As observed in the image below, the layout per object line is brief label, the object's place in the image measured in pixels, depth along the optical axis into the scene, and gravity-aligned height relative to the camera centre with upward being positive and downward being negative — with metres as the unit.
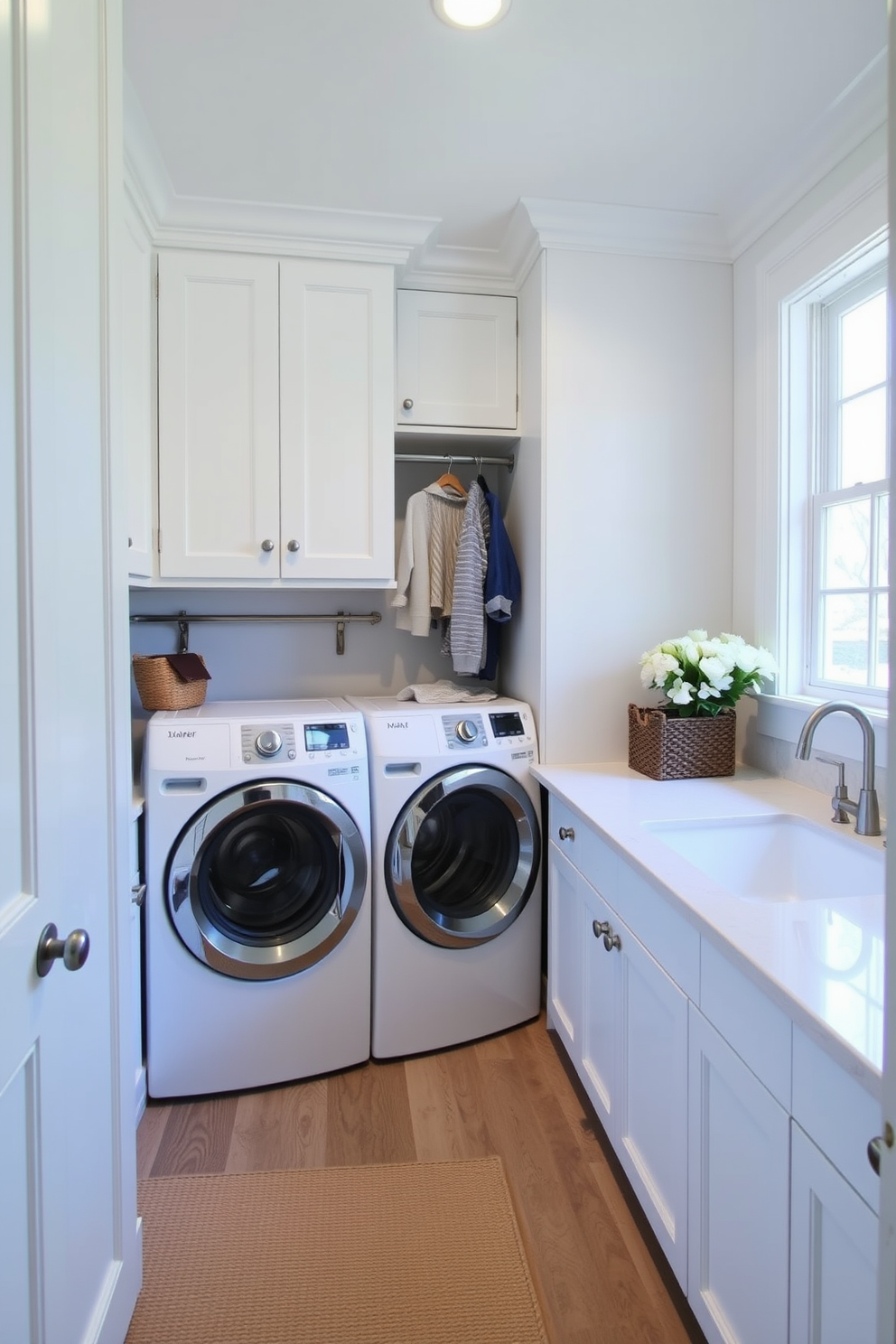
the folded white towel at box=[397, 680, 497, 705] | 2.31 -0.16
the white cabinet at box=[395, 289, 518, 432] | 2.31 +0.94
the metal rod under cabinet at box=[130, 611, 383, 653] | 2.43 +0.09
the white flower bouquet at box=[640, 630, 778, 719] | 1.89 -0.07
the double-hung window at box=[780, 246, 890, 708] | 1.74 +0.42
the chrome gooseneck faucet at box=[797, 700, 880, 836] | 1.44 -0.23
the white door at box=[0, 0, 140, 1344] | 0.78 -0.06
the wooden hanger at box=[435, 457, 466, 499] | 2.46 +0.57
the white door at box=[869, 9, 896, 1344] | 0.51 -0.39
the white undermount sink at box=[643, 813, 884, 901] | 1.55 -0.47
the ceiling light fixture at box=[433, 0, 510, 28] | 1.35 +1.23
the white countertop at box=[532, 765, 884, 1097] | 0.83 -0.43
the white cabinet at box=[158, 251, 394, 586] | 2.08 +0.68
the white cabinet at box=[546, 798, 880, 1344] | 0.84 -0.73
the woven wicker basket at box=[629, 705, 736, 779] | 1.94 -0.28
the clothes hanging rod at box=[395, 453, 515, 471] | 2.41 +0.65
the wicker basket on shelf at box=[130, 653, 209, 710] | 2.04 -0.11
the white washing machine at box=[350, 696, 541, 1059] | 2.00 -0.68
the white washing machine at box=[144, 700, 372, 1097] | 1.84 -0.69
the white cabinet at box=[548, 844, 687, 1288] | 1.26 -0.86
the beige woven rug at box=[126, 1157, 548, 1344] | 1.31 -1.26
